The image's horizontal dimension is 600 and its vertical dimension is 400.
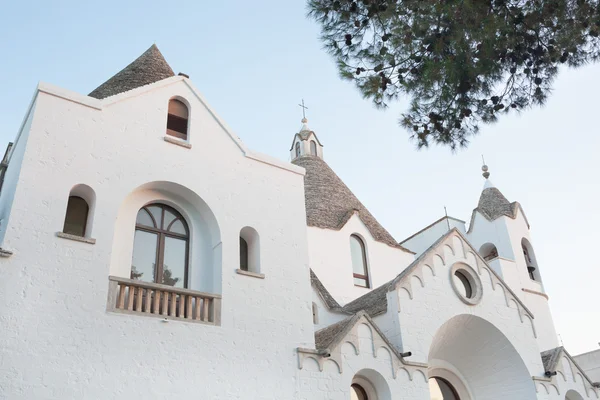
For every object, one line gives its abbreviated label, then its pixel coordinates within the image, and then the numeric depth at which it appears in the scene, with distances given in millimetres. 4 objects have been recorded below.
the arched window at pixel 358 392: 12595
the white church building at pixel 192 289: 9172
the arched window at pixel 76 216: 10477
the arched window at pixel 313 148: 26641
